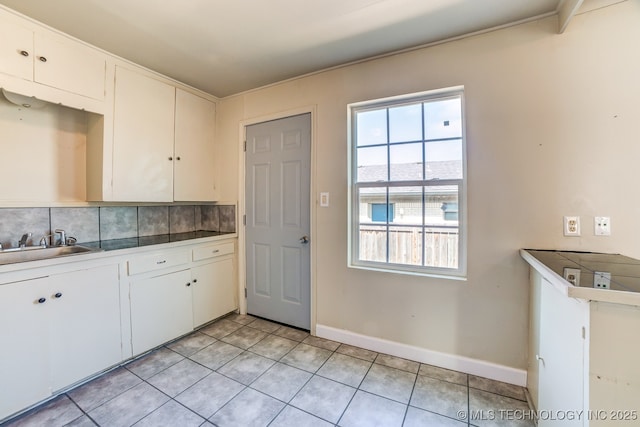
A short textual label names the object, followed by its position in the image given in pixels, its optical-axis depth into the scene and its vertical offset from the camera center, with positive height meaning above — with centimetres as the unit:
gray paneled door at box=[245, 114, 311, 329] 252 -7
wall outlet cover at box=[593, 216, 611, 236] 153 -7
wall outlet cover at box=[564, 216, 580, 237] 160 -8
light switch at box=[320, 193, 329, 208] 236 +11
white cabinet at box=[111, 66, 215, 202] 220 +67
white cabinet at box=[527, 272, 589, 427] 94 -61
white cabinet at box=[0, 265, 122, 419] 148 -76
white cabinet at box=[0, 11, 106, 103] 164 +104
